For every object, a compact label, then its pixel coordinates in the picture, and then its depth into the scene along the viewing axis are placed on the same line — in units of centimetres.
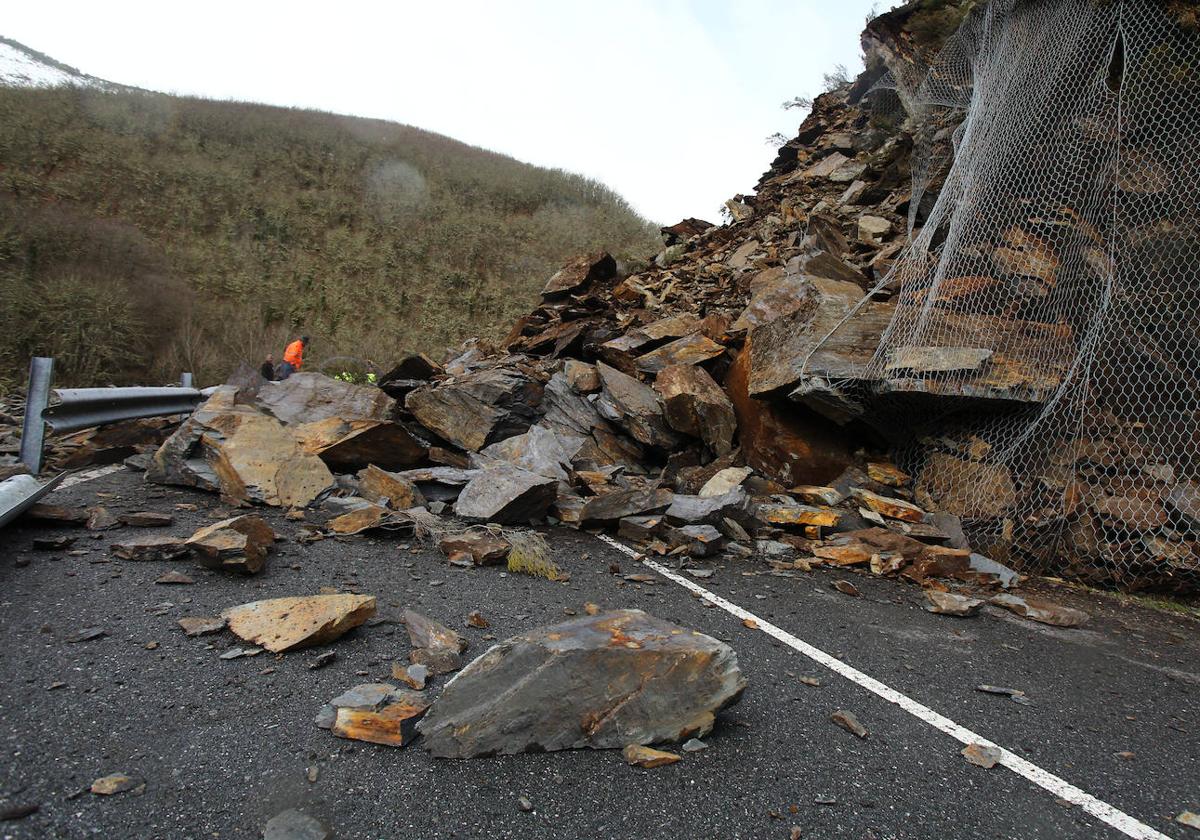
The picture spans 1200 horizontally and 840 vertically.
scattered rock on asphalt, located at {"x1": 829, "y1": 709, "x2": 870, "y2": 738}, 213
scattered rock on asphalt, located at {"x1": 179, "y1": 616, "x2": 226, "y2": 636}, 250
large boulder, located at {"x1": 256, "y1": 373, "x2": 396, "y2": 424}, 622
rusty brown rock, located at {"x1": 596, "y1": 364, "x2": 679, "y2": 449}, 669
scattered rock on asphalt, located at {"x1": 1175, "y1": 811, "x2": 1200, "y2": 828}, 177
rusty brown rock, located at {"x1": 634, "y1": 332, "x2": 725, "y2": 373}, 727
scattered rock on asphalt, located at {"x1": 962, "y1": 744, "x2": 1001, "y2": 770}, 200
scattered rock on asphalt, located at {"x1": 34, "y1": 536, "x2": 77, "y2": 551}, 327
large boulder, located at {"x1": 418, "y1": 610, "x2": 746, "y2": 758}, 191
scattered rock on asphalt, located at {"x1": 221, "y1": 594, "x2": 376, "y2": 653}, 245
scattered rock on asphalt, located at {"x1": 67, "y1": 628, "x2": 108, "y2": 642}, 237
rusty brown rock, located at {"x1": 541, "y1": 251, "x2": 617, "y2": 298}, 1115
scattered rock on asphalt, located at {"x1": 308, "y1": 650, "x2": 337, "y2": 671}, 232
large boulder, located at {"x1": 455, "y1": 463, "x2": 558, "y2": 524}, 469
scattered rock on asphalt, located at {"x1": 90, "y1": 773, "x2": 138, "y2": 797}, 155
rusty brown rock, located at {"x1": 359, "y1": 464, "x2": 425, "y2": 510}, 488
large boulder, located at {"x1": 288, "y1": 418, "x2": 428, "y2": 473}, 548
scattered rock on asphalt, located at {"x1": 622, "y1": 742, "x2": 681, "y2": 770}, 186
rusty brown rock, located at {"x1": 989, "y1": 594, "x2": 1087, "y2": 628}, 353
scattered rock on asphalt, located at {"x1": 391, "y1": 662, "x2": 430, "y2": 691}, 223
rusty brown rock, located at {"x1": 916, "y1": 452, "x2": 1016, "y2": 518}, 489
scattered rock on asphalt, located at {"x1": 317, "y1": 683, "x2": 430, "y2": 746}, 188
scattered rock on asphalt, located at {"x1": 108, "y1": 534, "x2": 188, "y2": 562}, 327
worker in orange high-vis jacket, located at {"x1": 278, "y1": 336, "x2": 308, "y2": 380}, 1017
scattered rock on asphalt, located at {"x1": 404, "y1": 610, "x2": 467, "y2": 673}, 241
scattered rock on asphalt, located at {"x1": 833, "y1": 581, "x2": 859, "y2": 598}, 381
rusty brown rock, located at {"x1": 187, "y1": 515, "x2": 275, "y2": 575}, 312
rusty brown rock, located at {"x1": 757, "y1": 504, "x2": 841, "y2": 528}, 494
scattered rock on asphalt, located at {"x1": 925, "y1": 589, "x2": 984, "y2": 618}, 354
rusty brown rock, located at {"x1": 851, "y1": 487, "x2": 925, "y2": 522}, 505
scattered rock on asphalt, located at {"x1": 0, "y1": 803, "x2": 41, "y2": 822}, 143
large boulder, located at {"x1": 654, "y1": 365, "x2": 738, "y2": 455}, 646
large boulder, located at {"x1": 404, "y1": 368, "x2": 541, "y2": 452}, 670
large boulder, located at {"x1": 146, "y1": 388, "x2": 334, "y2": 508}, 462
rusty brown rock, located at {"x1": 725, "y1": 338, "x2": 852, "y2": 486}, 583
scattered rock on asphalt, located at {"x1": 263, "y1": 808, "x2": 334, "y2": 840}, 145
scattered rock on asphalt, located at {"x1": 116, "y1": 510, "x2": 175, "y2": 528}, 383
